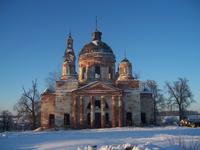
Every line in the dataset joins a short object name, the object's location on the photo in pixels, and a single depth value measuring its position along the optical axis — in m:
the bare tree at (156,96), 49.26
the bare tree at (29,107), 39.28
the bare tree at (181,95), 46.16
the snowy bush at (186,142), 12.51
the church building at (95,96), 34.66
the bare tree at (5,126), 42.42
